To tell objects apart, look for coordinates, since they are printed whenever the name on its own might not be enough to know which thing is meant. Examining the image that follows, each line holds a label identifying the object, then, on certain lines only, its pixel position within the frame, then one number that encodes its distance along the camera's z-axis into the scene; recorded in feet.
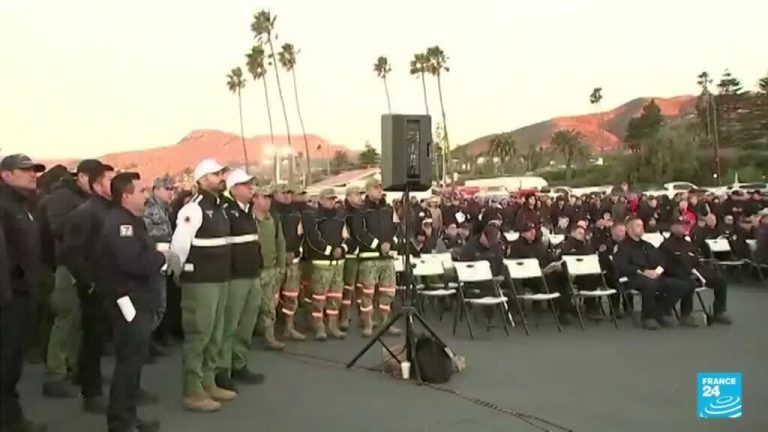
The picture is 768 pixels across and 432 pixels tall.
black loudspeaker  24.14
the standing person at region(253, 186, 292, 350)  26.02
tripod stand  23.00
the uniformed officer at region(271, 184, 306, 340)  29.30
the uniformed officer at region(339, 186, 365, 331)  30.25
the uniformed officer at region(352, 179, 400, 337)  30.07
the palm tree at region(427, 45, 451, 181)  211.20
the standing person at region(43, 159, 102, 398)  20.01
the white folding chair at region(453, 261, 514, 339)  30.93
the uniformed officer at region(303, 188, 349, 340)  29.37
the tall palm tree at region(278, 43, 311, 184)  211.20
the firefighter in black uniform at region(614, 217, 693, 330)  32.37
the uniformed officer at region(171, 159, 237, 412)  18.72
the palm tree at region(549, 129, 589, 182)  328.90
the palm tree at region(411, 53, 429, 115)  212.84
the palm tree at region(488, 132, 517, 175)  355.77
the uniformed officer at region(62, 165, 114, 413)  17.83
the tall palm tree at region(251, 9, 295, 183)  195.63
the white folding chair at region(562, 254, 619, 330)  32.94
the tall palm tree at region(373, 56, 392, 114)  232.53
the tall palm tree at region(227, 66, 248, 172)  222.07
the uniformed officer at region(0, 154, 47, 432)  16.20
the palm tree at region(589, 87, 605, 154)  354.74
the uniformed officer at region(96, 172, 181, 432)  16.14
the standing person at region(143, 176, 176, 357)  25.98
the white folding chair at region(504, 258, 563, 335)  32.63
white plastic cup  22.86
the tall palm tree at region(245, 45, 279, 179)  203.21
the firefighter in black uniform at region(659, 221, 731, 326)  32.94
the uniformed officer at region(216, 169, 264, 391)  20.34
